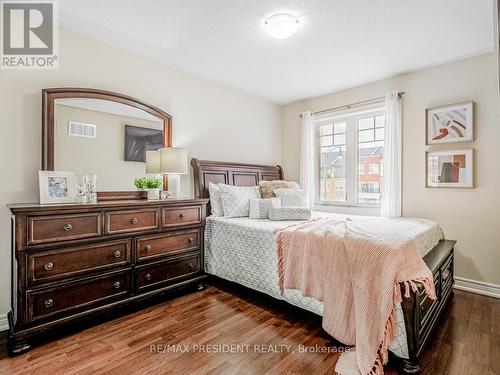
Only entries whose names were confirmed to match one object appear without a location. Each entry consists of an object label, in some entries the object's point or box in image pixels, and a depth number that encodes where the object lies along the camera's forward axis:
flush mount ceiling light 2.17
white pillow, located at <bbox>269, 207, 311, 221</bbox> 2.91
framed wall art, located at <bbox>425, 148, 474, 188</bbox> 2.86
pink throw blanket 1.55
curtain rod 3.34
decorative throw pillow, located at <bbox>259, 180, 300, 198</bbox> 3.52
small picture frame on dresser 2.13
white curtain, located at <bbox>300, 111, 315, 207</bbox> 4.19
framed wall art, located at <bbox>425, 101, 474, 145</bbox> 2.86
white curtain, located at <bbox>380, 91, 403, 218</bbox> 3.31
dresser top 1.78
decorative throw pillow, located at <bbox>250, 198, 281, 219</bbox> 3.07
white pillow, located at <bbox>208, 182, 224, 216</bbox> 3.23
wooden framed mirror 2.31
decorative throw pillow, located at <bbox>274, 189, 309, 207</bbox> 3.31
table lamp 2.84
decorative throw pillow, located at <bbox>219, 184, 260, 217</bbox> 3.14
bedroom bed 1.61
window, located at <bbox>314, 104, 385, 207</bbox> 3.67
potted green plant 2.79
